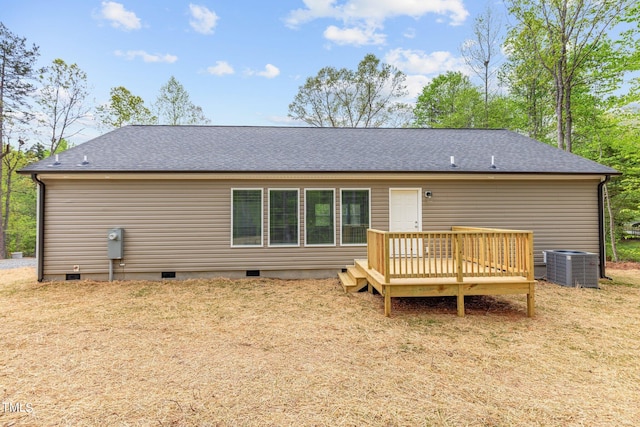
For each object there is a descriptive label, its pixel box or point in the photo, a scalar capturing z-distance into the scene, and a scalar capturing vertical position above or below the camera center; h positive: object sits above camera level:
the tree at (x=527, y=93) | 13.59 +6.34
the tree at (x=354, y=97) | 18.52 +7.71
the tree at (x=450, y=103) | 17.42 +7.38
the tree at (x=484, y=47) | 14.62 +8.76
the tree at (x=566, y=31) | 10.09 +6.68
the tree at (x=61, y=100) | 15.16 +6.33
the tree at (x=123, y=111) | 16.89 +6.41
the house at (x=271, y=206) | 6.70 +0.35
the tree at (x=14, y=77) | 13.55 +6.76
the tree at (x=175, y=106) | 17.75 +6.95
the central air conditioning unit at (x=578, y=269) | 6.39 -1.09
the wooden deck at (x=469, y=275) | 4.56 -0.86
